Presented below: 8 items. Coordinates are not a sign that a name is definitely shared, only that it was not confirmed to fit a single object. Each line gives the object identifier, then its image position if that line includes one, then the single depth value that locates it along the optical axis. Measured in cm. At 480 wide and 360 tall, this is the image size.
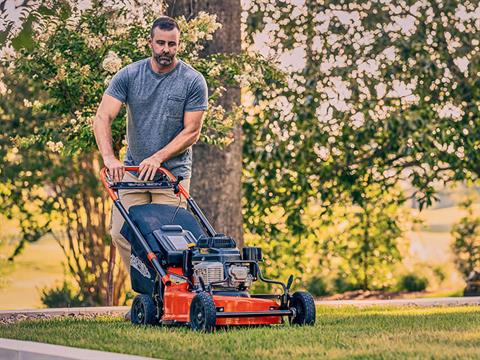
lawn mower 758
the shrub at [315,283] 1688
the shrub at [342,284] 1677
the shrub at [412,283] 1716
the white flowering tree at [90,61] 1085
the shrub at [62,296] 1509
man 842
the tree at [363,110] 1392
